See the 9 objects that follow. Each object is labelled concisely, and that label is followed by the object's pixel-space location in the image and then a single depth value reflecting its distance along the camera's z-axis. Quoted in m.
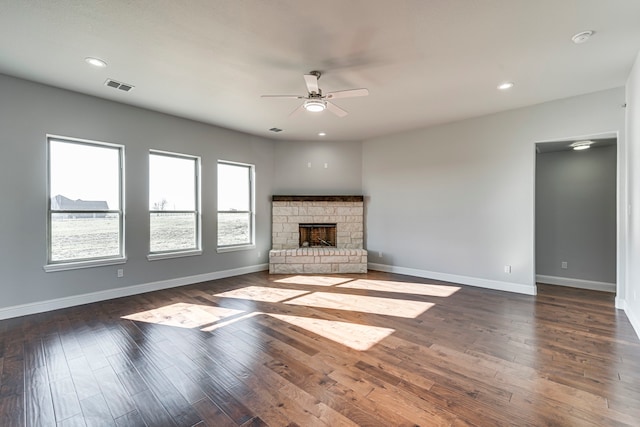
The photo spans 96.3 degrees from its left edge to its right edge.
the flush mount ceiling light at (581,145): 4.49
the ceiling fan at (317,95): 3.19
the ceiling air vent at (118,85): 3.63
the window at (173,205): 4.84
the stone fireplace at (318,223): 6.56
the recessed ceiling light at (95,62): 3.09
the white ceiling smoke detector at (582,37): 2.60
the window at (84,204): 3.88
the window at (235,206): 5.81
